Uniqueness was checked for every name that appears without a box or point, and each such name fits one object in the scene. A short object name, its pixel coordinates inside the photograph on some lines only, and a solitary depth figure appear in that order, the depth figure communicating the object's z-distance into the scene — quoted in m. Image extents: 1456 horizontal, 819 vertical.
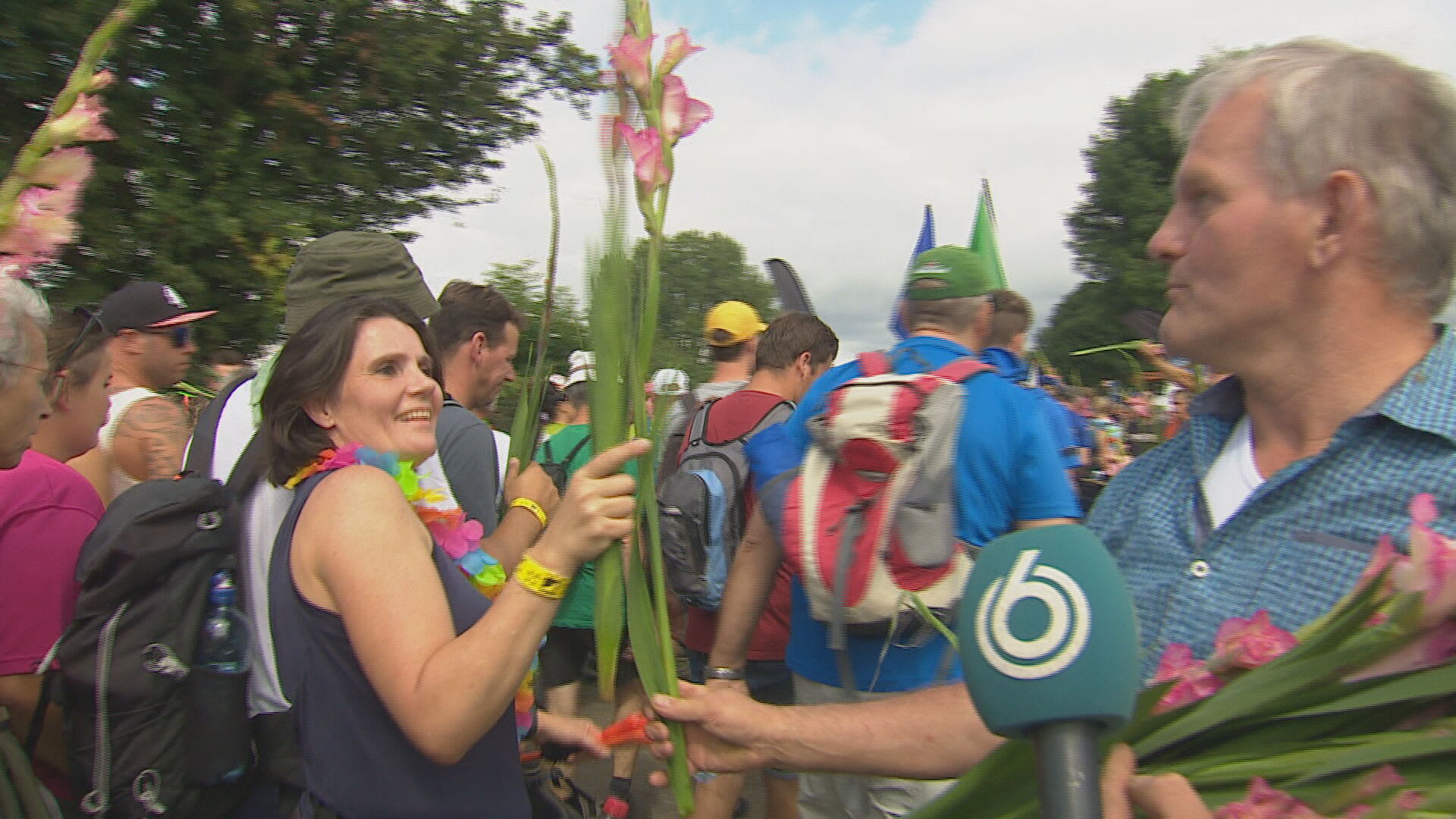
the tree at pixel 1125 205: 26.91
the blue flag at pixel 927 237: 3.48
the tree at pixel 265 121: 7.95
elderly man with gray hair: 1.18
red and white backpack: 2.03
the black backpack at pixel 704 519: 3.33
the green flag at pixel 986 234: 4.05
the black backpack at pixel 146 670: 1.76
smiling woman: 1.41
